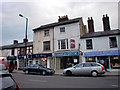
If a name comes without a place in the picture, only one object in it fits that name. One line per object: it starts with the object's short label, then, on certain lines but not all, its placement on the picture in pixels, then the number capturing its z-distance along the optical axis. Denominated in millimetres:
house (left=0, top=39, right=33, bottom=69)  24169
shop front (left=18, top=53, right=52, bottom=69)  21050
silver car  11758
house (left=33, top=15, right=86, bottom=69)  19031
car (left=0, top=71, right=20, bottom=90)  3096
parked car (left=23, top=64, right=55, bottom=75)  14533
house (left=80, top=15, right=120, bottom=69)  16141
